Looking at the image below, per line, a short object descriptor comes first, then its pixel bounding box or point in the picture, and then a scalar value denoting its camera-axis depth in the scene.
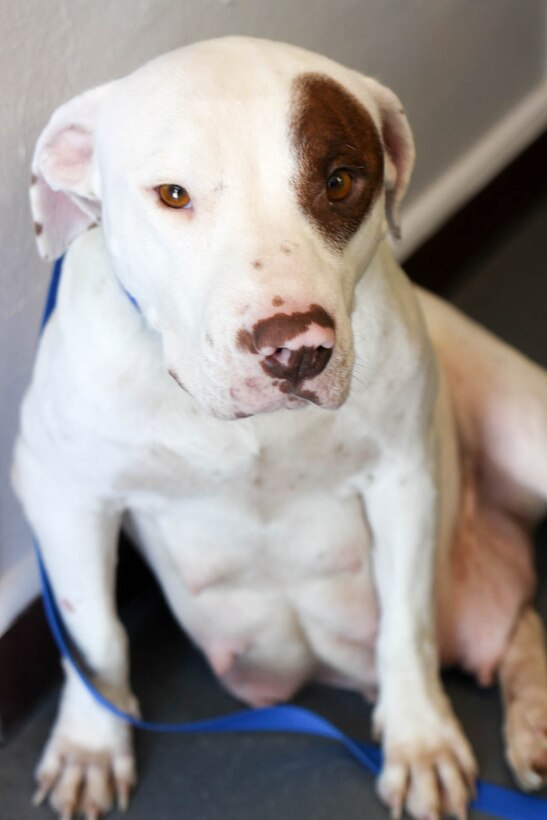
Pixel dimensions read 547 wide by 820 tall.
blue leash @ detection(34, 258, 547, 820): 1.01
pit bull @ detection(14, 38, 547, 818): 0.76
